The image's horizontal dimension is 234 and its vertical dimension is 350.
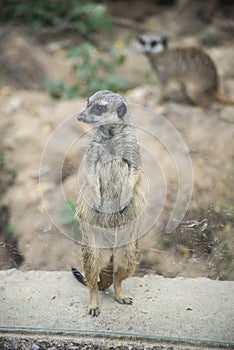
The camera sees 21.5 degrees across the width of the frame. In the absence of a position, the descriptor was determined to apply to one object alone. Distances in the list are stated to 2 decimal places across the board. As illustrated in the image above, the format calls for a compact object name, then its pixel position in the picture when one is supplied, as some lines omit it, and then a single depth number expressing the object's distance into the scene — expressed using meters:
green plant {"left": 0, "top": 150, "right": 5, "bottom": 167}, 3.79
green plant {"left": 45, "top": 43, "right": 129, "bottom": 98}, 4.86
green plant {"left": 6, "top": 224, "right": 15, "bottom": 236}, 2.86
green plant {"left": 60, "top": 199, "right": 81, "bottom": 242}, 2.53
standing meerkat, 2.23
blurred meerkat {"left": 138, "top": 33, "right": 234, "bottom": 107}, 4.74
